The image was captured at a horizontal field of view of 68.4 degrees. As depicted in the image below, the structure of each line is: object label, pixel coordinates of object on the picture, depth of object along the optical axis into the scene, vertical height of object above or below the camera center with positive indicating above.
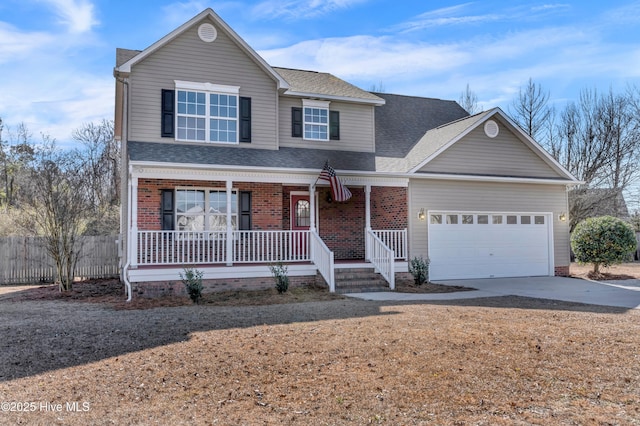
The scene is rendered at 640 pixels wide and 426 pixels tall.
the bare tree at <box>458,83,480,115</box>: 33.12 +9.43
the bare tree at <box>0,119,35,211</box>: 28.30 +4.85
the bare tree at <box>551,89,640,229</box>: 26.72 +5.07
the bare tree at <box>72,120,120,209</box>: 28.20 +4.75
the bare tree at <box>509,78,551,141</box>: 28.28 +7.47
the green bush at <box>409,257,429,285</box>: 13.06 -1.07
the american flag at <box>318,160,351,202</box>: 12.55 +1.34
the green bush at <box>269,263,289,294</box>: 11.41 -1.08
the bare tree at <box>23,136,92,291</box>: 13.62 +0.51
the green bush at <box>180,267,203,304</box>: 10.30 -1.12
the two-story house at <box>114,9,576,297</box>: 12.37 +1.57
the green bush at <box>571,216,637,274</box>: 14.91 -0.36
